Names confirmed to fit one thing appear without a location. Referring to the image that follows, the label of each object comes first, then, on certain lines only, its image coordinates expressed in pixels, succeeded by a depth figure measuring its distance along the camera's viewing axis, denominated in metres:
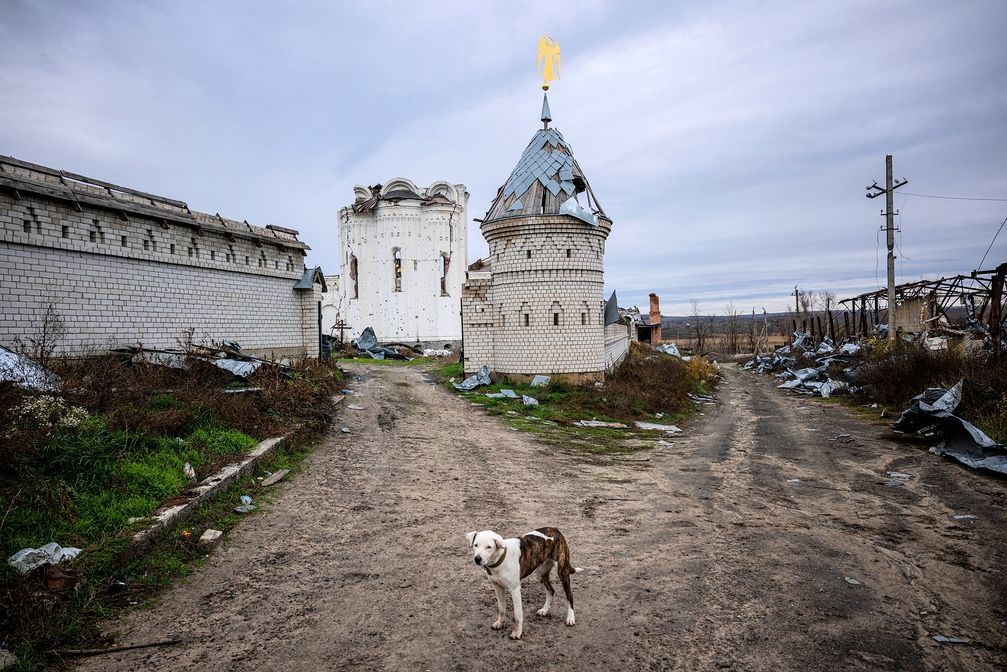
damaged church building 32.25
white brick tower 16.08
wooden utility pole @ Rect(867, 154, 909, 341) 21.19
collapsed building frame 19.92
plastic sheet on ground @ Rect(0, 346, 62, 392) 7.77
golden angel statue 17.47
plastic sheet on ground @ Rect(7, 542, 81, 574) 4.27
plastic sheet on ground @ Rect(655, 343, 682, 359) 34.04
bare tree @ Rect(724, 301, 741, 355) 52.66
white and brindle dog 3.66
